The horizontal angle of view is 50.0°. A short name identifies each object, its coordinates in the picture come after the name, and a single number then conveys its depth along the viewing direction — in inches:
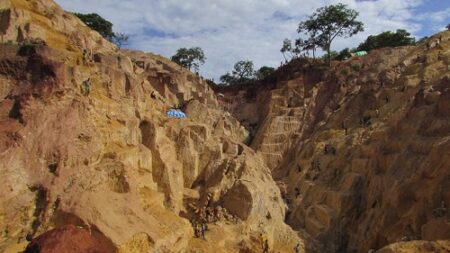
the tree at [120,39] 3109.3
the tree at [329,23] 2714.1
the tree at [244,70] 3478.1
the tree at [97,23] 2822.3
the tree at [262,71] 3584.2
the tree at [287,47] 2987.2
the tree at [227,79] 3563.0
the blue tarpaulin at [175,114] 1608.0
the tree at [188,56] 3211.1
